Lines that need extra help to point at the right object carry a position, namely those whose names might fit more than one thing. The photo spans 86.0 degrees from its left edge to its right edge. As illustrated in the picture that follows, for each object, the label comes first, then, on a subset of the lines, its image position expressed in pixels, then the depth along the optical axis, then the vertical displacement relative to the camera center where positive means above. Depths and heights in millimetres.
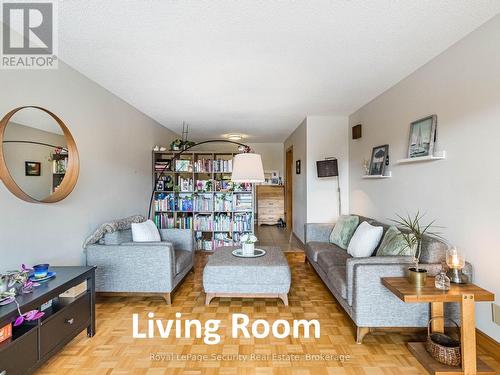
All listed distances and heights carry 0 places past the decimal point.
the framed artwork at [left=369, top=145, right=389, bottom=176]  3285 +372
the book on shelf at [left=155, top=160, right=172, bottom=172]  4566 +451
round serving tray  2945 -720
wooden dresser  7324 -378
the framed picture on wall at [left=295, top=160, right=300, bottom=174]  5320 +471
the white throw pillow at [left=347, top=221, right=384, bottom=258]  2670 -531
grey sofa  2012 -800
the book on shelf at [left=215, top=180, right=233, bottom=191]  4676 +98
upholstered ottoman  2611 -876
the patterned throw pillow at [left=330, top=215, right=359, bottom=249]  3376 -539
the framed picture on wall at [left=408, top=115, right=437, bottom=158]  2402 +487
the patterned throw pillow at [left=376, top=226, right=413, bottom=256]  2273 -504
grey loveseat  2664 -755
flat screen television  4270 +342
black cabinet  1437 -836
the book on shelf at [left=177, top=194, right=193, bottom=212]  4645 -223
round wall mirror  1942 +306
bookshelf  4641 -164
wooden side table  1648 -750
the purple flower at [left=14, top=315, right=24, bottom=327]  1484 -709
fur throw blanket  2709 -397
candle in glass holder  1855 -545
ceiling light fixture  6127 +1281
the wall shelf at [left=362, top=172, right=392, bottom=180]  3212 +157
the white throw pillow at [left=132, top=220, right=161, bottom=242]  2953 -464
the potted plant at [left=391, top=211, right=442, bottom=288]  1806 -419
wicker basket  1725 -1065
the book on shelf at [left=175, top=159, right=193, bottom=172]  4613 +433
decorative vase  1791 -601
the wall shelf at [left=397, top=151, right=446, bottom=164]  2287 +275
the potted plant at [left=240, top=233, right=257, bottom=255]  3016 -617
